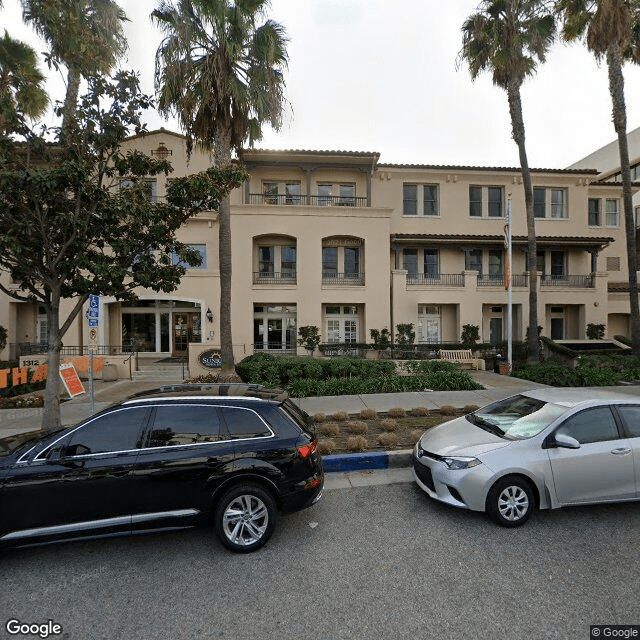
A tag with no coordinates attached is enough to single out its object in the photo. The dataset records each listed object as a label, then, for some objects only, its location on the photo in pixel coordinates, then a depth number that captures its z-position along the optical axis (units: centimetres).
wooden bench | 1790
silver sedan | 397
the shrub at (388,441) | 614
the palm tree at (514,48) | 1472
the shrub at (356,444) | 602
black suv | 340
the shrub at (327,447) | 603
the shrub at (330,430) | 686
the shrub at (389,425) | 713
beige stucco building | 1888
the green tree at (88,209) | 585
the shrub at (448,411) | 848
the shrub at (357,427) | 696
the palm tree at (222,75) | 1091
